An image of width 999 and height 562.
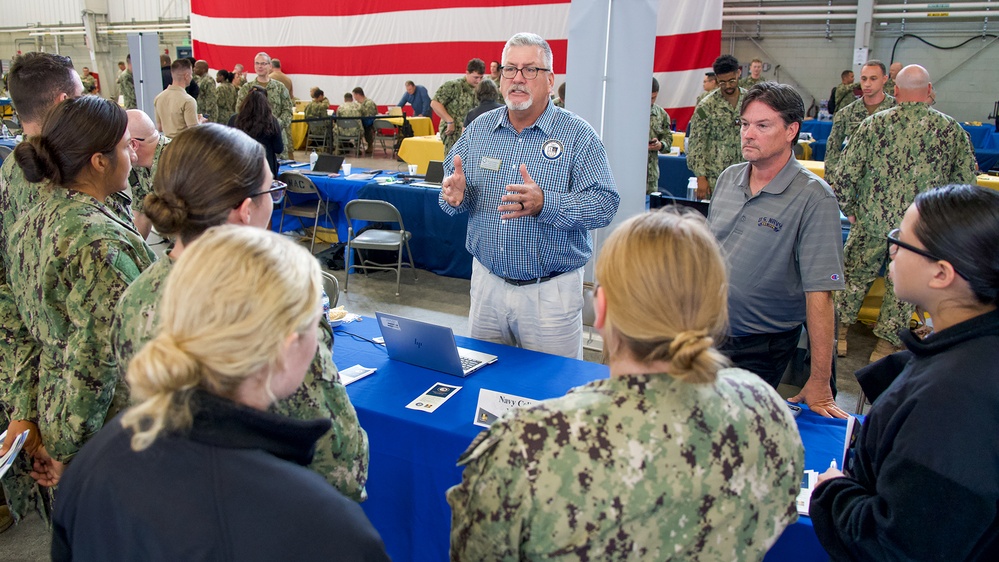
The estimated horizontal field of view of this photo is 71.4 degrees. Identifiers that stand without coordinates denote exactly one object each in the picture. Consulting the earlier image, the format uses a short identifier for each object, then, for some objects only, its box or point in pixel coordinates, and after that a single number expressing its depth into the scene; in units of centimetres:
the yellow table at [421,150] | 853
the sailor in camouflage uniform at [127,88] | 945
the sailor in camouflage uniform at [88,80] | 1279
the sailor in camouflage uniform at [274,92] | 776
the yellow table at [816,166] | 617
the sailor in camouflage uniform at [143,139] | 271
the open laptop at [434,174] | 560
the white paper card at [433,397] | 190
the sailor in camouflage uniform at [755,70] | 1008
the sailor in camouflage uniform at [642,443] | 91
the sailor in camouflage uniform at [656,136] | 598
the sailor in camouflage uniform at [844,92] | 1008
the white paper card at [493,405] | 181
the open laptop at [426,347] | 202
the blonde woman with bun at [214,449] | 81
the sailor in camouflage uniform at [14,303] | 186
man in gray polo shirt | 204
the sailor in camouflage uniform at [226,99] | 960
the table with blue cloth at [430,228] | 547
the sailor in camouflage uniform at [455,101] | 742
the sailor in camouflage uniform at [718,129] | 576
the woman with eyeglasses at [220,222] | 118
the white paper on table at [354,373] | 207
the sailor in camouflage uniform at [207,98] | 969
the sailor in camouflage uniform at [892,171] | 398
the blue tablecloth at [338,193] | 580
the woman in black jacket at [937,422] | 105
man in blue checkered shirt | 252
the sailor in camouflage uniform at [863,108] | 529
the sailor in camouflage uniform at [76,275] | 159
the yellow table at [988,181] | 529
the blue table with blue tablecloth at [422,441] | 179
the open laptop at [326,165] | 622
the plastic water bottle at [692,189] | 555
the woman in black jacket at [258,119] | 562
